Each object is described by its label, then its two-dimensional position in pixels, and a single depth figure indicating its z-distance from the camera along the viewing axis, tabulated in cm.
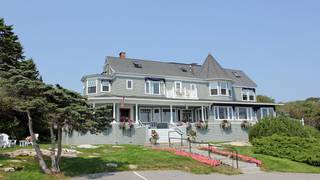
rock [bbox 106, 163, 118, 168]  1101
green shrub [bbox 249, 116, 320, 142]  1831
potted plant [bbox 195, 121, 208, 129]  2197
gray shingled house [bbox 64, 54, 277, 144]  2038
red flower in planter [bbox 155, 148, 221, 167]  1255
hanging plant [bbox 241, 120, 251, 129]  2402
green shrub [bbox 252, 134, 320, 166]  1488
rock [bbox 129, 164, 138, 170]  1105
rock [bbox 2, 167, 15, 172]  969
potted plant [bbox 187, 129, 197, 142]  1989
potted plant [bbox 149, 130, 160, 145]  1865
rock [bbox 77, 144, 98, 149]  1641
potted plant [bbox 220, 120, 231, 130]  2305
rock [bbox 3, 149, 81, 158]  1227
